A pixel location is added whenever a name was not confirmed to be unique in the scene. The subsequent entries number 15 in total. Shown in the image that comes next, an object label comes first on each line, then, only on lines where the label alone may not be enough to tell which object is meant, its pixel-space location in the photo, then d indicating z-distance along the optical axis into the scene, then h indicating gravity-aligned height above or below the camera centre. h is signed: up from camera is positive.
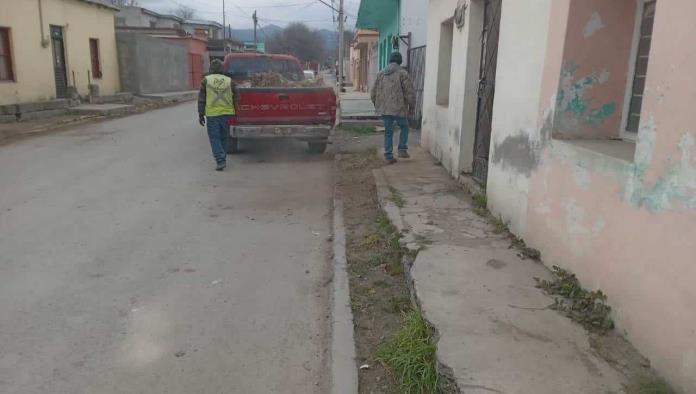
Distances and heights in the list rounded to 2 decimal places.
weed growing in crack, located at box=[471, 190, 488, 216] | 5.84 -1.33
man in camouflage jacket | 9.07 -0.33
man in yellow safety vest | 9.19 -0.51
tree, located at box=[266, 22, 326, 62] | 79.70 +4.50
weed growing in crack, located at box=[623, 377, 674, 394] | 2.62 -1.43
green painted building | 19.02 +2.15
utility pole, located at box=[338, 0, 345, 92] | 33.34 +2.10
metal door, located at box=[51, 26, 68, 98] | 19.35 +0.18
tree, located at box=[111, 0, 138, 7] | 65.22 +8.34
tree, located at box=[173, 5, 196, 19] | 77.57 +8.05
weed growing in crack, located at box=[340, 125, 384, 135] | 13.99 -1.36
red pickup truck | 9.81 -0.69
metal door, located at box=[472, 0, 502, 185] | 6.62 -0.10
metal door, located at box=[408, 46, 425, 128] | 13.82 +0.12
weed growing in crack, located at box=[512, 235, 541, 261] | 4.39 -1.36
